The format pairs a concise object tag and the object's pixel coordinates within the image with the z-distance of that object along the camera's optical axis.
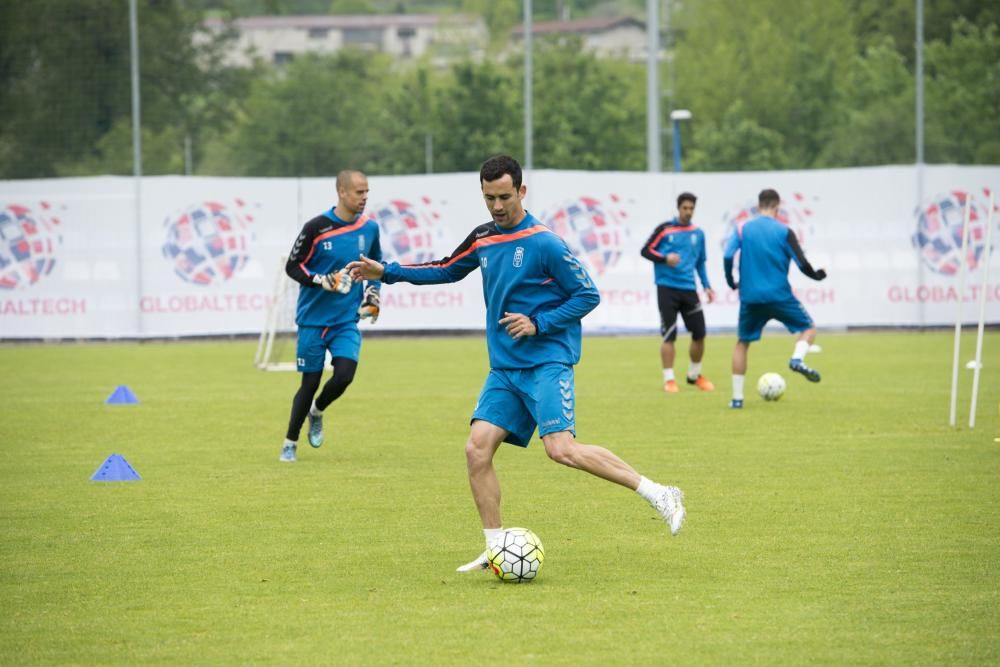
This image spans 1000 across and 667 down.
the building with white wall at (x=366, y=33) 97.12
